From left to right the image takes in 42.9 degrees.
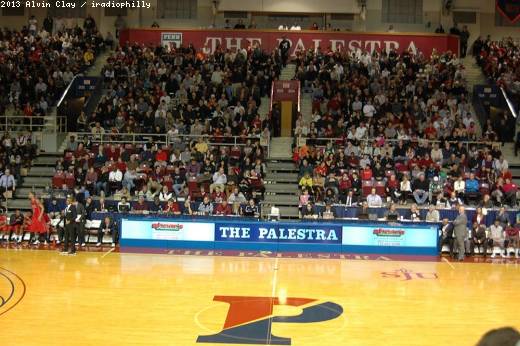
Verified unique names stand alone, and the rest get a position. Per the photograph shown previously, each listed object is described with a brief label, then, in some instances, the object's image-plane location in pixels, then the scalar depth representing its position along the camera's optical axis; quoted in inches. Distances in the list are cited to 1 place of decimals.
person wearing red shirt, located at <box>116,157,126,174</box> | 1016.2
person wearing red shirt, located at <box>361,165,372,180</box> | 983.6
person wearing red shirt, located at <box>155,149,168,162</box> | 1042.7
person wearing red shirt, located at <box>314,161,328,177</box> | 1003.9
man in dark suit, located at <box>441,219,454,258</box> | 851.4
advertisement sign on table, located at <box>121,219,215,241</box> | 849.5
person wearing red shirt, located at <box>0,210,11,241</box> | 876.0
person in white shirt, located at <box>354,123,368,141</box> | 1106.1
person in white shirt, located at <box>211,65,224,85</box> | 1242.0
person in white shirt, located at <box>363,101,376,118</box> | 1159.0
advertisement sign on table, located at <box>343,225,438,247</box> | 848.3
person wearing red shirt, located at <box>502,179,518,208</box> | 938.1
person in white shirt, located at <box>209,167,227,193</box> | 981.4
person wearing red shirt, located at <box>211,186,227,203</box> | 932.6
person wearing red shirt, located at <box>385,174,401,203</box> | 959.6
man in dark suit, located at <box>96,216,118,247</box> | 873.5
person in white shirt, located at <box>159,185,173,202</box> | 936.4
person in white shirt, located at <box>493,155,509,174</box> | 1006.7
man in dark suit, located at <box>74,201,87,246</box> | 830.5
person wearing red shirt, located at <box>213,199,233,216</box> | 907.4
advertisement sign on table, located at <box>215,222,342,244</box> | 848.3
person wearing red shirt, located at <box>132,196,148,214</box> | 904.7
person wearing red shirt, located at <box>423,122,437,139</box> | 1099.3
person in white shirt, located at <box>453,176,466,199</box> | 952.3
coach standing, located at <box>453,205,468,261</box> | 822.5
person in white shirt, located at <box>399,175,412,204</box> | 954.7
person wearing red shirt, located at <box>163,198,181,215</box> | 896.7
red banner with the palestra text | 1412.4
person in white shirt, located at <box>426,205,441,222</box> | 882.1
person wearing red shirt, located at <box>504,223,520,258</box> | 857.5
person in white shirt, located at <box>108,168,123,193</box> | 993.5
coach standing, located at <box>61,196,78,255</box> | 798.5
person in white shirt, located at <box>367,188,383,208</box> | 920.3
